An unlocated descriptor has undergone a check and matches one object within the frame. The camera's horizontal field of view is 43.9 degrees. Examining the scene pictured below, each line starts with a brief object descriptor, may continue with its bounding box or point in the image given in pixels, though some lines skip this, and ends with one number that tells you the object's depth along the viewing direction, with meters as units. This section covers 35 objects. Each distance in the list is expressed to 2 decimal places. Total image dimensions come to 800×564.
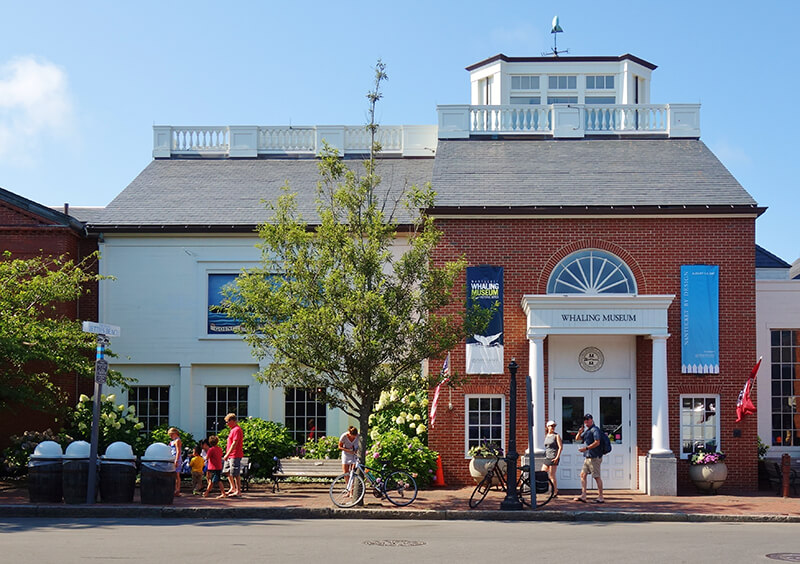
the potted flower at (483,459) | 20.25
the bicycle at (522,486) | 17.80
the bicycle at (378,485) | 17.52
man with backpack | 18.66
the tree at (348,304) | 17.67
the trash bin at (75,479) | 17.62
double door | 20.98
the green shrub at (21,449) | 21.03
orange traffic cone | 20.92
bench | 21.89
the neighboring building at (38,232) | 23.62
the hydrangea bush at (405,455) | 20.38
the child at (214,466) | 19.00
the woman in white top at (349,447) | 19.17
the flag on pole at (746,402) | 20.47
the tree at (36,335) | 20.48
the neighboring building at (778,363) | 23.47
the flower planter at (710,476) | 20.00
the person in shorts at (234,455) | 19.12
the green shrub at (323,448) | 23.34
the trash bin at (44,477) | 17.72
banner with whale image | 21.17
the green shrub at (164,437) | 22.33
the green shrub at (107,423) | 21.88
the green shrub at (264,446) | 21.11
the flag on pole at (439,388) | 20.52
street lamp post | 17.38
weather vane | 40.68
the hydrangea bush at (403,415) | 21.89
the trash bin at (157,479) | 17.47
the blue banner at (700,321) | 20.92
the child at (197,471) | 19.94
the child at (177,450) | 19.41
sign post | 17.44
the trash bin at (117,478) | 17.81
